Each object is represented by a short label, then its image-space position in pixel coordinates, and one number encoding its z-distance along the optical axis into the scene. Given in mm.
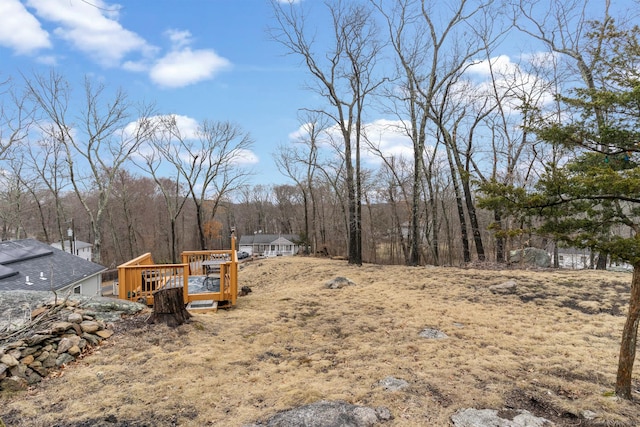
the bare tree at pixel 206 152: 22750
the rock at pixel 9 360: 3652
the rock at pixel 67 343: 4255
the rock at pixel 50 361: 3992
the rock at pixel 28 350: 3979
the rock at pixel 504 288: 7977
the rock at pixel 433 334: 5152
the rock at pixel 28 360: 3885
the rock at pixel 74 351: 4262
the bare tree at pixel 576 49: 11484
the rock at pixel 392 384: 3463
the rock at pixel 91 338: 4598
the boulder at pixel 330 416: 2818
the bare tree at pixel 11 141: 16938
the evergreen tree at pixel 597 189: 2953
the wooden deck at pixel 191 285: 6642
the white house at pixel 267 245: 43500
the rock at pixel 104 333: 4801
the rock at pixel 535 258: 12578
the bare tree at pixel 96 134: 18125
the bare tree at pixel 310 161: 23359
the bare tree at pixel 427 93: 12820
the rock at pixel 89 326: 4746
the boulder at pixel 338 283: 9406
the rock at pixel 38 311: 4650
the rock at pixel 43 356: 4001
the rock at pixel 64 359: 4074
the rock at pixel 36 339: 4111
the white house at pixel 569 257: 27377
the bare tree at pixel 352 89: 12977
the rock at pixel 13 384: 3464
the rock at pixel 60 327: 4434
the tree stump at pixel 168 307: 5316
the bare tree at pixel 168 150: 22422
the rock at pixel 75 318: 4734
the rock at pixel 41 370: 3846
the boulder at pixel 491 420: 2781
